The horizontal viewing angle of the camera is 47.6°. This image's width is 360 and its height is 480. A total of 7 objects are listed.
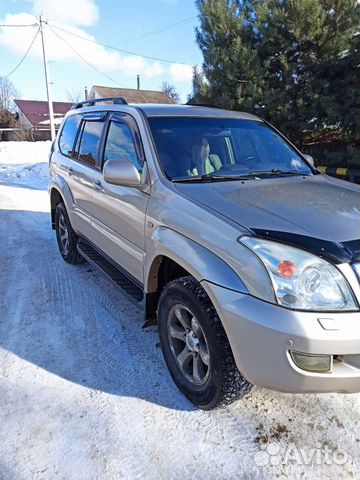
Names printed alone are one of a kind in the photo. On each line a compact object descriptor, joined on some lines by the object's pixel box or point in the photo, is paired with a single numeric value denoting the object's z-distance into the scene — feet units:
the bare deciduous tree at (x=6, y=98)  189.16
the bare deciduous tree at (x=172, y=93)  171.48
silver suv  6.53
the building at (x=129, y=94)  127.00
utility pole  74.59
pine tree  26.20
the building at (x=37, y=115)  123.85
